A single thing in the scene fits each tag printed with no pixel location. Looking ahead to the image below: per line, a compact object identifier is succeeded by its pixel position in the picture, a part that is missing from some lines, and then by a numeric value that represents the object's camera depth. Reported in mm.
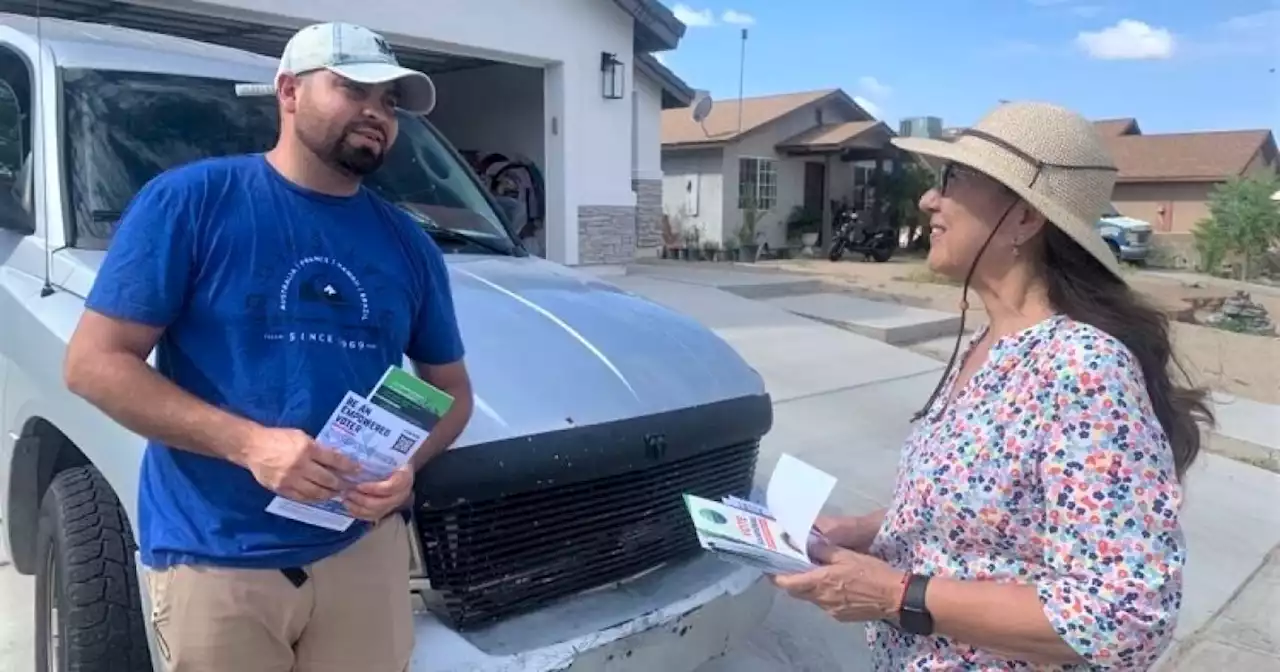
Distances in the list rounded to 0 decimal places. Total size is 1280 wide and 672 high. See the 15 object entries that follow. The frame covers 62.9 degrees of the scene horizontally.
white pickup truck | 2428
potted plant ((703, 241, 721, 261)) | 24078
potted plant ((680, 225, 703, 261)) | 23859
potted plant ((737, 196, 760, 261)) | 24531
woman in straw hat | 1476
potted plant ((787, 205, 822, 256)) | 26438
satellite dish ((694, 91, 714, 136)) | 16825
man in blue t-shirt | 1880
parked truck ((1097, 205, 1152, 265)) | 29970
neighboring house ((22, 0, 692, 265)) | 10531
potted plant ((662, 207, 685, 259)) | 24156
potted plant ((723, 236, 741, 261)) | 24234
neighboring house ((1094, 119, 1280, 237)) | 39531
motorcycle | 24266
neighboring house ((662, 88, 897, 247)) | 25547
